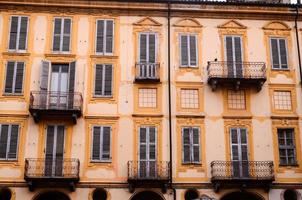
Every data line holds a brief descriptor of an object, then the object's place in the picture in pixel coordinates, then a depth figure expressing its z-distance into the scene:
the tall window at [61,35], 28.36
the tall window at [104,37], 28.56
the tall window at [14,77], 27.33
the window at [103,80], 27.78
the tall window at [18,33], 28.17
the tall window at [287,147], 27.42
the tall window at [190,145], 26.98
